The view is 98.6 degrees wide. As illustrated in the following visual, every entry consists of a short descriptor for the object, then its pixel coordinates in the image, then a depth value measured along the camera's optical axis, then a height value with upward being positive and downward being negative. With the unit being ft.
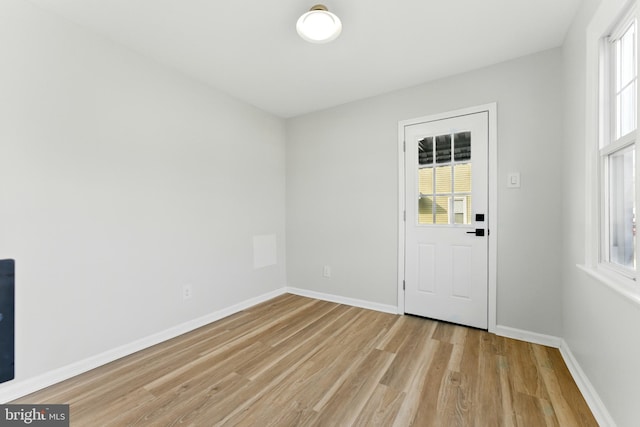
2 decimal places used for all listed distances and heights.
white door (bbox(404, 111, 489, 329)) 8.43 -0.21
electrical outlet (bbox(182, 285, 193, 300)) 8.55 -2.46
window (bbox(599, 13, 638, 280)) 4.52 +1.10
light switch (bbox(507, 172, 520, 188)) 7.82 +0.92
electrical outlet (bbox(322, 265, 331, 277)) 11.50 -2.43
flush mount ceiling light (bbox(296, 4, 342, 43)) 5.72 +4.06
